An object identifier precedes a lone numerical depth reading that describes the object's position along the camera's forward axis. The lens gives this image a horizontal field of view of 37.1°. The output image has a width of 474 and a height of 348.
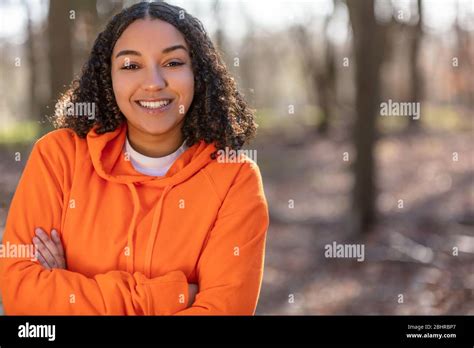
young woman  2.37
